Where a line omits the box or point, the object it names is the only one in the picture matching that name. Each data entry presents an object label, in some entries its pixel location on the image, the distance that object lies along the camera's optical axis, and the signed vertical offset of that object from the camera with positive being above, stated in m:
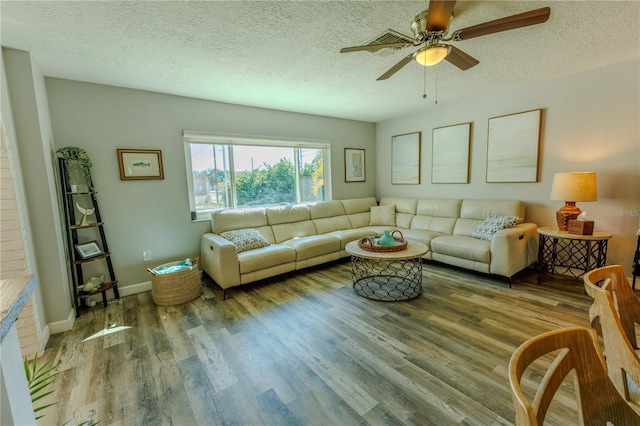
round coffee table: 2.79 -1.20
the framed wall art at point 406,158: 4.80 +0.39
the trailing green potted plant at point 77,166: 2.63 +0.25
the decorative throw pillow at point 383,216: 4.84 -0.62
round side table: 2.88 -0.92
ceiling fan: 1.54 +0.90
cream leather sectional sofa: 3.08 -0.75
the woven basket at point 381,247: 2.85 -0.69
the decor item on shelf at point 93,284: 2.75 -0.95
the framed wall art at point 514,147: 3.46 +0.39
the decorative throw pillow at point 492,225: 3.38 -0.60
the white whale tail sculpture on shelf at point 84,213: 2.73 -0.22
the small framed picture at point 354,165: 5.14 +0.32
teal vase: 2.91 -0.64
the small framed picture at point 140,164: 3.06 +0.29
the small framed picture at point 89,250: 2.71 -0.59
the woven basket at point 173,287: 2.81 -1.03
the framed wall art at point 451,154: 4.14 +0.39
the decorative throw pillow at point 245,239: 3.33 -0.66
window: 3.65 +0.20
